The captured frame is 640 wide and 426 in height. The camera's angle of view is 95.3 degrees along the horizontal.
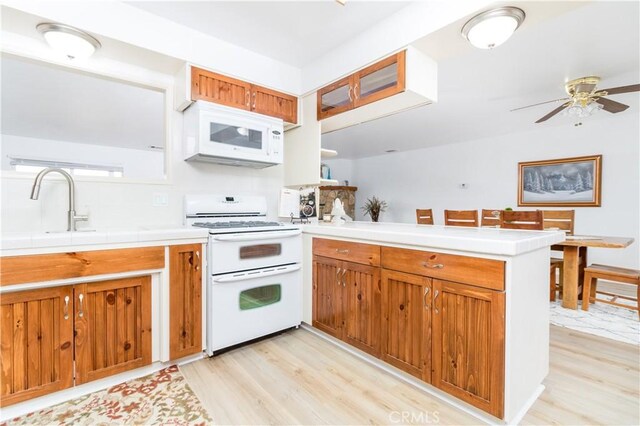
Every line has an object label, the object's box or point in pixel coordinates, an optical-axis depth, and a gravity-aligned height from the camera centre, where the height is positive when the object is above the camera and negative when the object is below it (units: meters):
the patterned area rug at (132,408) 1.44 -1.06
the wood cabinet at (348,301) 1.93 -0.68
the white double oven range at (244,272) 2.02 -0.49
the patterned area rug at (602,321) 2.47 -1.05
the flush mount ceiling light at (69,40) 1.77 +1.03
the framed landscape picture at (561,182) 4.43 +0.45
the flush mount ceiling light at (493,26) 1.58 +1.02
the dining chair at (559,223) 3.53 -0.17
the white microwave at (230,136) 2.22 +0.57
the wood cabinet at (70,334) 1.44 -0.71
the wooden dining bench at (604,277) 2.80 -0.66
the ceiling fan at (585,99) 2.93 +1.15
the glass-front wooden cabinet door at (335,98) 2.36 +0.94
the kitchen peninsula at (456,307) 1.36 -0.54
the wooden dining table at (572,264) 3.01 -0.58
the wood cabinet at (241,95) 2.25 +0.94
